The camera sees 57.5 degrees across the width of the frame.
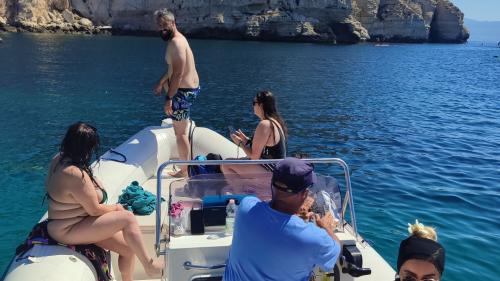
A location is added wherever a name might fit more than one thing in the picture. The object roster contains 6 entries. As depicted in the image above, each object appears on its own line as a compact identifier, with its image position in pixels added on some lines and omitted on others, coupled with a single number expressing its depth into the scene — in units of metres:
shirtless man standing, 6.23
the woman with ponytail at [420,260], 2.52
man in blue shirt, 2.54
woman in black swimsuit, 5.05
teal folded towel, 4.91
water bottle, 3.74
